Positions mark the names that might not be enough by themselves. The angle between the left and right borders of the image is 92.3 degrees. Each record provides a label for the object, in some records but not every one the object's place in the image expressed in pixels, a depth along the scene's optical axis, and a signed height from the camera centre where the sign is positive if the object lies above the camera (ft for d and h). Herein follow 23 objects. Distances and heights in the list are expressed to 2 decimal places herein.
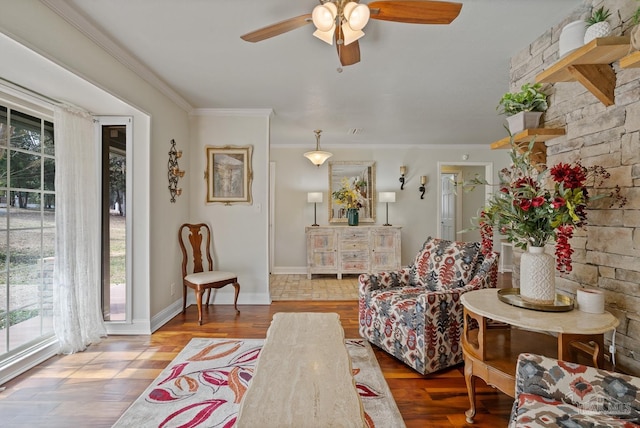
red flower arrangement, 4.89 +0.09
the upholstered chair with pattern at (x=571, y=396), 3.67 -2.36
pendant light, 15.25 +2.89
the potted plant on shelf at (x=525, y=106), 6.70 +2.37
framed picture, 12.74 +1.63
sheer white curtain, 8.36 -0.60
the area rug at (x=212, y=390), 5.85 -3.91
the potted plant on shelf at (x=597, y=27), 4.99 +3.02
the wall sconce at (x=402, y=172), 18.92 +2.50
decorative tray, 5.11 -1.58
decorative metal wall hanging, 11.18 +1.55
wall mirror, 19.06 +1.79
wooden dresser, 17.74 -2.20
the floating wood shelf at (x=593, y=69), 4.72 +2.44
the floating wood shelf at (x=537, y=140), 6.29 +1.57
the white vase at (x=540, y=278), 5.26 -1.13
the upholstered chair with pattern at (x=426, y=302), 7.34 -2.35
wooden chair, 11.04 -2.02
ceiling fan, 4.65 +3.13
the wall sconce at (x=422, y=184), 19.13 +1.78
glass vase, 18.29 -0.19
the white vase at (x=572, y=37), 5.30 +3.06
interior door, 22.70 +0.17
